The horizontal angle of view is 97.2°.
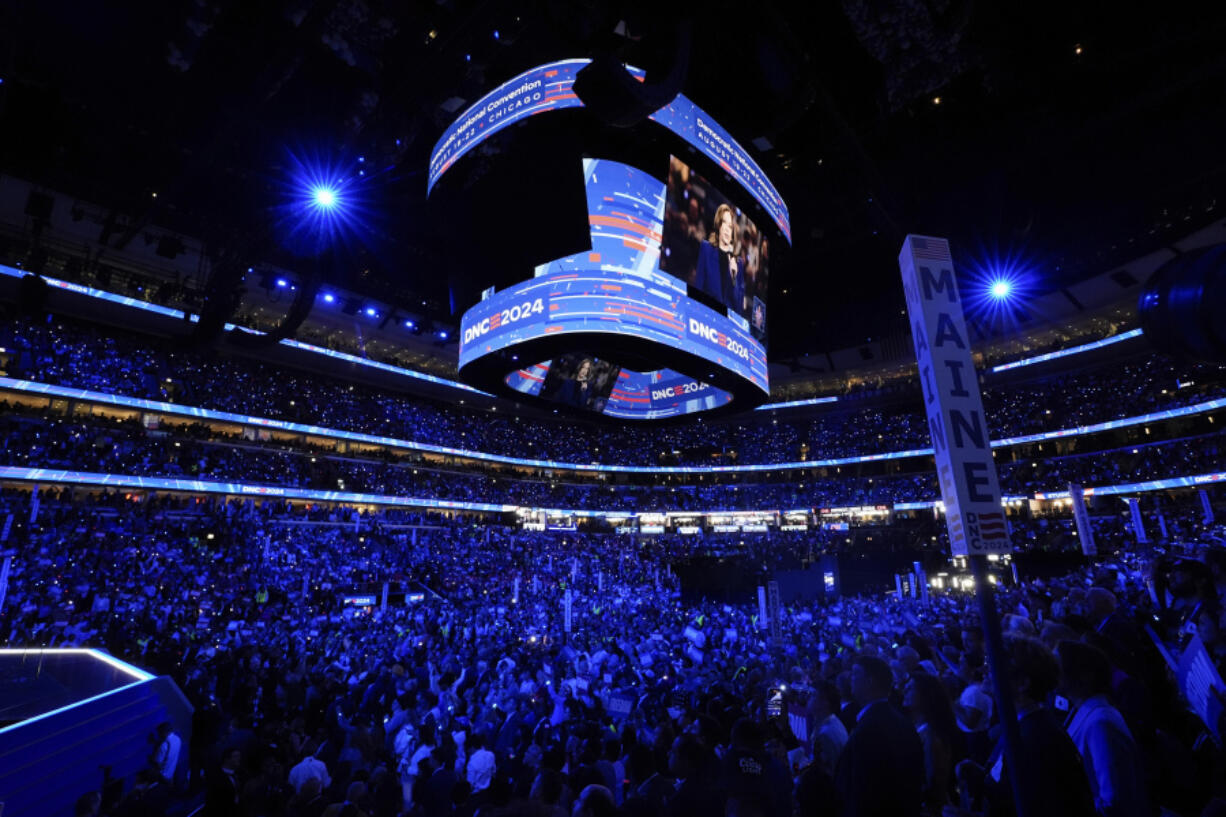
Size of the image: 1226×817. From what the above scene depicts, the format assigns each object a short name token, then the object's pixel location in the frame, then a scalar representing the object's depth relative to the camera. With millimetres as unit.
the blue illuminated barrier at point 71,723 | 6668
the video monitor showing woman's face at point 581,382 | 15461
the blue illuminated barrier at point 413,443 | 26422
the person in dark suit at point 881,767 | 2947
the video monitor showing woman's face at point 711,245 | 11070
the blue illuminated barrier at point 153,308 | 25109
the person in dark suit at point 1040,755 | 2348
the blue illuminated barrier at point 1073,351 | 30672
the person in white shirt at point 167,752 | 7654
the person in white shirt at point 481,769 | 5527
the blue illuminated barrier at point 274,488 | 23844
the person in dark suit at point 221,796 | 5203
